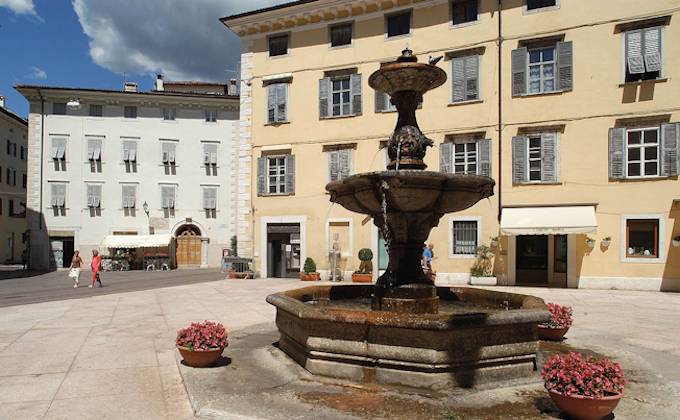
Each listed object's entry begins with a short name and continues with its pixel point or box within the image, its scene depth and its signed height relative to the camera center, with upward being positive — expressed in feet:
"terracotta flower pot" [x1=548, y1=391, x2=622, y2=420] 14.70 -5.65
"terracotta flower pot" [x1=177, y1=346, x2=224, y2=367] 21.47 -6.11
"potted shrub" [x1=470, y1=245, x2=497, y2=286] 65.92 -6.84
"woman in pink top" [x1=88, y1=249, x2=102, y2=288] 66.64 -6.67
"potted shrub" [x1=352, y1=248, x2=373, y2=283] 71.15 -7.59
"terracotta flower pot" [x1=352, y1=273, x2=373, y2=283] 71.05 -8.73
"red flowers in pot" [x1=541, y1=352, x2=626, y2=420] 14.79 -5.09
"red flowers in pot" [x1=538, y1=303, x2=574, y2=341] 27.96 -5.95
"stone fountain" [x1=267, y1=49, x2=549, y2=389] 18.78 -4.04
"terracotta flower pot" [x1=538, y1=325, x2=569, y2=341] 28.07 -6.55
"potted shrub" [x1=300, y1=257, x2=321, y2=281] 74.64 -8.38
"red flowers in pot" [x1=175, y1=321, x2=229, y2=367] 21.47 -5.58
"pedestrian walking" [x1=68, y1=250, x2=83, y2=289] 66.49 -7.00
